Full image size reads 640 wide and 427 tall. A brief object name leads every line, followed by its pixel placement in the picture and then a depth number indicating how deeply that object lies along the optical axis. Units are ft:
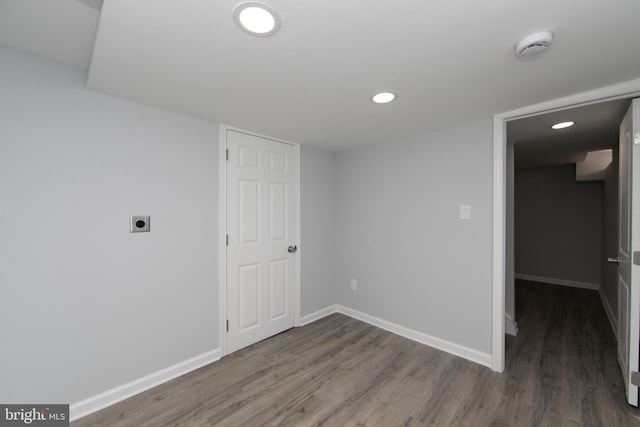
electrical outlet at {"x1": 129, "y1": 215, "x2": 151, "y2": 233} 6.34
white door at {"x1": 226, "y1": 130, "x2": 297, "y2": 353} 8.31
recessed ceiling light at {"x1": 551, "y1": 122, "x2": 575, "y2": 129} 7.98
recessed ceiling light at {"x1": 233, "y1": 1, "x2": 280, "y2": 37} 3.45
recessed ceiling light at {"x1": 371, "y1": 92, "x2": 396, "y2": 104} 6.00
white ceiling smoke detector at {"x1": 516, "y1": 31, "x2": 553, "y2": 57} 3.92
